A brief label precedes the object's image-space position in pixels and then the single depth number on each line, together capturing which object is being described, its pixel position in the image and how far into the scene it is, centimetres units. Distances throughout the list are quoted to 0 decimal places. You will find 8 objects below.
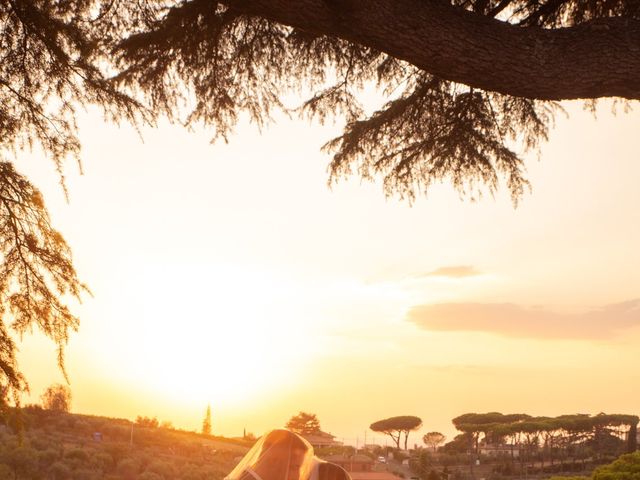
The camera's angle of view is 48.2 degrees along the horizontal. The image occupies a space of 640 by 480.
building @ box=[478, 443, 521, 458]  8288
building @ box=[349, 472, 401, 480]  4178
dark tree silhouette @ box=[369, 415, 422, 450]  9700
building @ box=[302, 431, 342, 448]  6097
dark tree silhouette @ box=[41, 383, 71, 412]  6161
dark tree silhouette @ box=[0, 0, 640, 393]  466
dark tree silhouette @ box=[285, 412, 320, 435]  7085
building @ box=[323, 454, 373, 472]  4847
